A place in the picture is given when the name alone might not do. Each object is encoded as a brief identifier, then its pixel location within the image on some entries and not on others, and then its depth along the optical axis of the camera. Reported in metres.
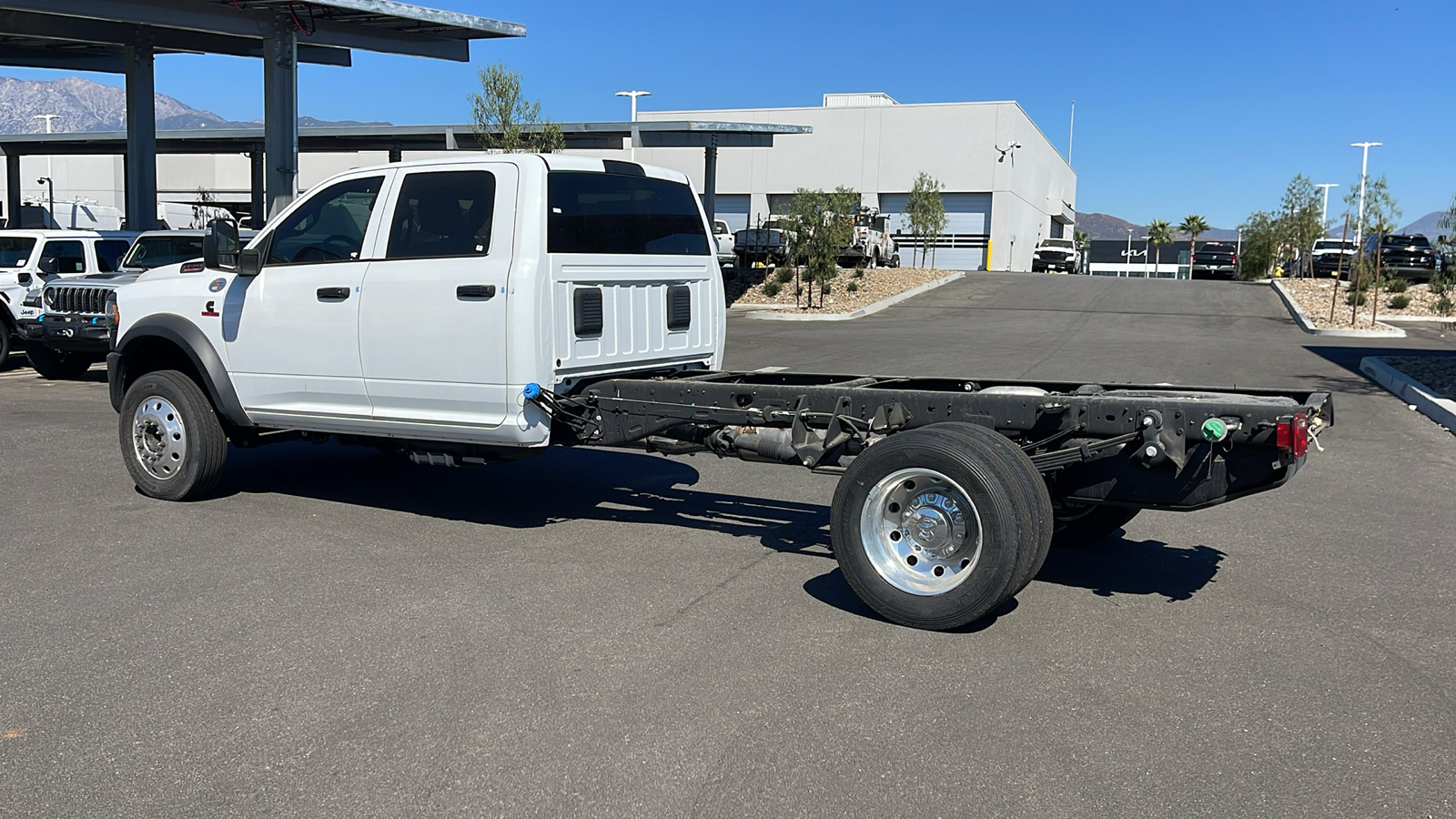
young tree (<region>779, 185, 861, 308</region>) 32.38
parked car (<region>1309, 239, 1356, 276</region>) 40.72
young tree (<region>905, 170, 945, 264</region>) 51.78
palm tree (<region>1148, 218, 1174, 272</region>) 92.75
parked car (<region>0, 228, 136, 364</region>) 15.93
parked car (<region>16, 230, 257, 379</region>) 14.43
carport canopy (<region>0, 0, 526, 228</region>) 22.28
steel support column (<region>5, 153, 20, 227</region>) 44.56
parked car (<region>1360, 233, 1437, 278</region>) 36.84
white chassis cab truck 5.32
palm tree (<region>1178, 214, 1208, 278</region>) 88.88
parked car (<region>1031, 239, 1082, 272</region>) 57.19
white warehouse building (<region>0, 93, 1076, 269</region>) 65.06
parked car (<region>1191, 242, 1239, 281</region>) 53.62
